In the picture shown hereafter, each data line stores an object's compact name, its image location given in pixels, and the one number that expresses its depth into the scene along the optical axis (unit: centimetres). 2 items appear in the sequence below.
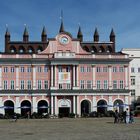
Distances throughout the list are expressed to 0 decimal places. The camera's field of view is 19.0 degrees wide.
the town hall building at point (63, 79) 9462
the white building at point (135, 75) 11525
